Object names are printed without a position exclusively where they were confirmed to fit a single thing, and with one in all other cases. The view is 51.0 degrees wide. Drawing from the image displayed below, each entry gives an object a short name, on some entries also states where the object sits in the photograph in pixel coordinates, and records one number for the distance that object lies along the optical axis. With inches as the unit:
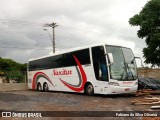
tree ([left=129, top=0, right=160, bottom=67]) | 668.6
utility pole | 961.2
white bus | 391.1
